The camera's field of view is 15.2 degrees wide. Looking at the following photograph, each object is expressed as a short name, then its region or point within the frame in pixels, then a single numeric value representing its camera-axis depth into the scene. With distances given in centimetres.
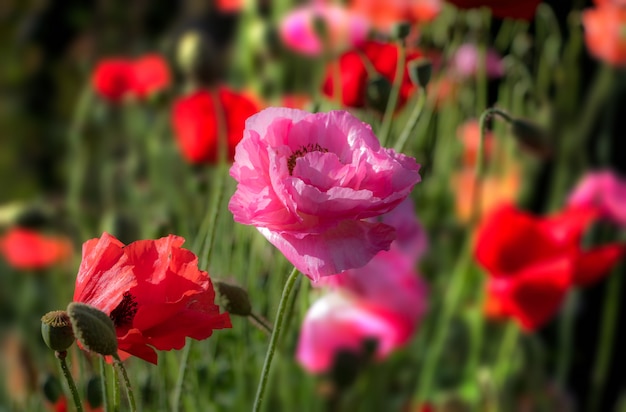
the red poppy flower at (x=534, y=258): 160
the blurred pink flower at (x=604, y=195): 198
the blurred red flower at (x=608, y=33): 219
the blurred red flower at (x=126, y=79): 237
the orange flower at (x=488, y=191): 228
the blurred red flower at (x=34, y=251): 221
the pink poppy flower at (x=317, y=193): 95
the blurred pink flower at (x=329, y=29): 205
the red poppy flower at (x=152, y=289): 96
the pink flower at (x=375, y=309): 138
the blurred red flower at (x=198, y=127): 158
